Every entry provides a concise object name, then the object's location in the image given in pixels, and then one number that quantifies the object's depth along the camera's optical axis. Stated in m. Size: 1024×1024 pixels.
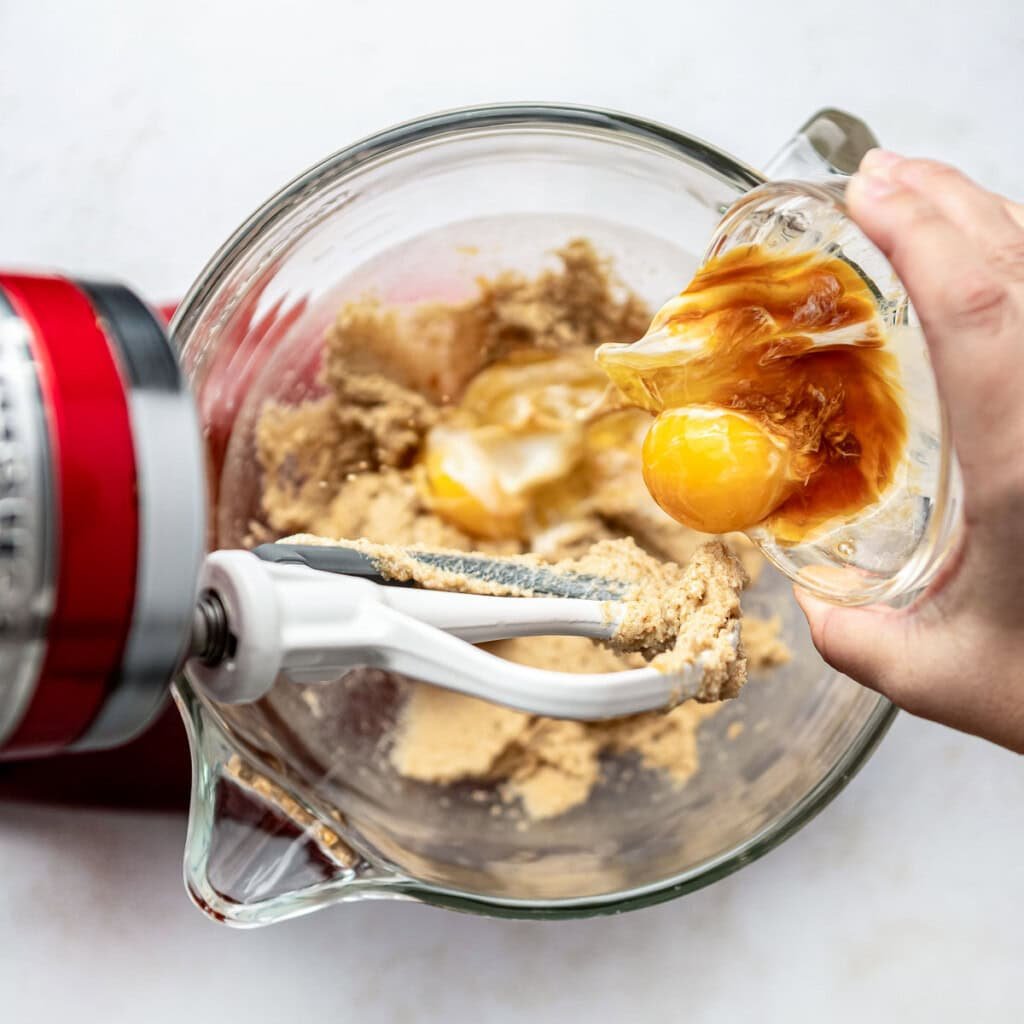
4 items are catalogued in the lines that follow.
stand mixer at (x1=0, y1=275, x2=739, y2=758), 0.49
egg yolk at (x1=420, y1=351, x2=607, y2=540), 0.66
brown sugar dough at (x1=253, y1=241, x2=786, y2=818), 0.66
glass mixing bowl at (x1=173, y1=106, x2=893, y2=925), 0.62
